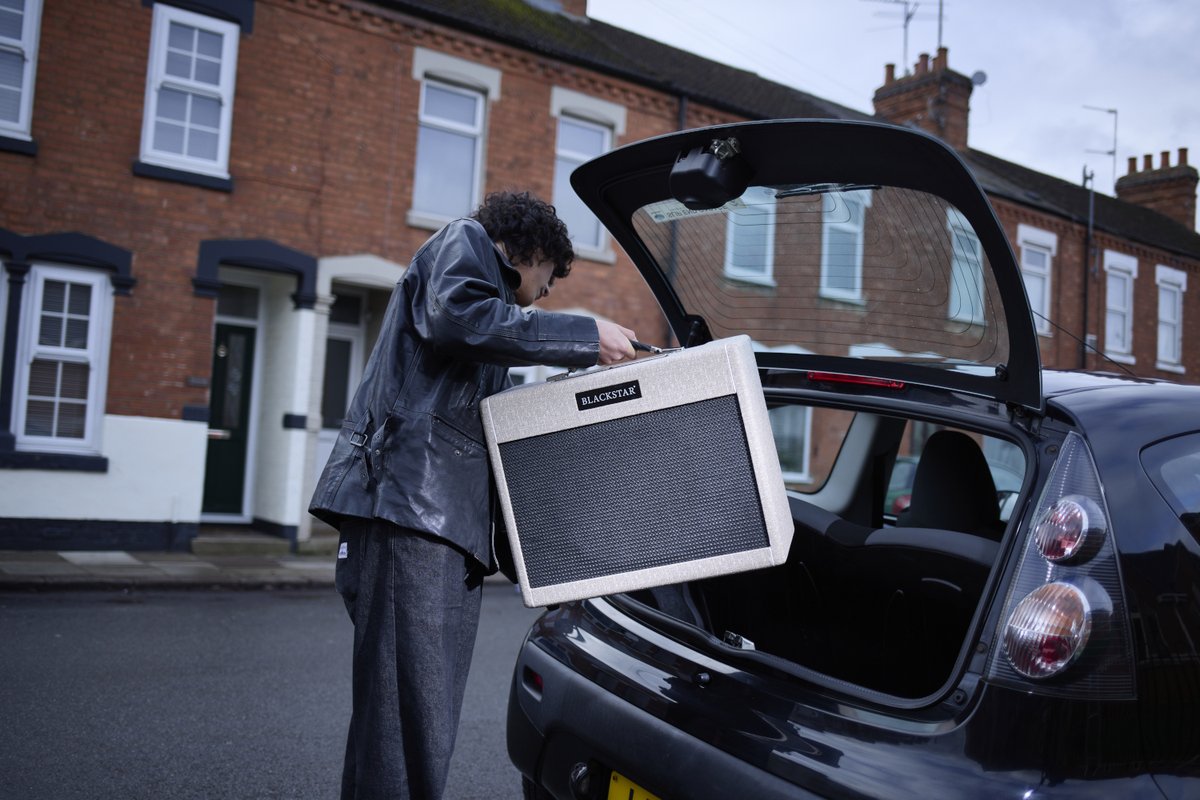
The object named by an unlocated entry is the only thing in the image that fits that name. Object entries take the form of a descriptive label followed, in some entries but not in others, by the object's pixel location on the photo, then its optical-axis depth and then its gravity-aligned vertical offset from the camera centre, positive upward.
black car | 1.76 -0.23
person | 2.31 -0.19
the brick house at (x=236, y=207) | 9.98 +2.26
